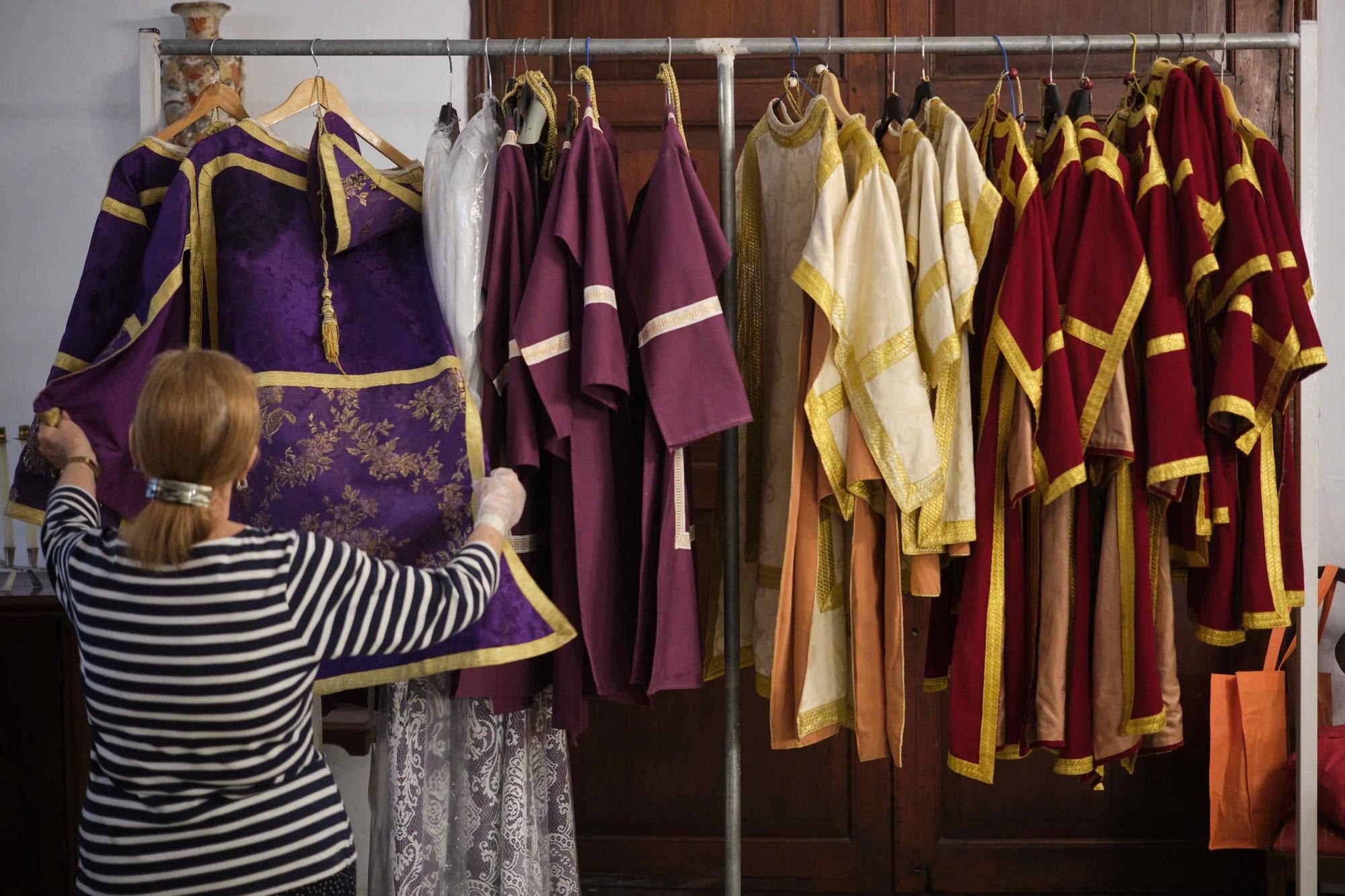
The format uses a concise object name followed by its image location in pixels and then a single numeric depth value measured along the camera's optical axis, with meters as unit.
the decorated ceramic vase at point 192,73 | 2.55
